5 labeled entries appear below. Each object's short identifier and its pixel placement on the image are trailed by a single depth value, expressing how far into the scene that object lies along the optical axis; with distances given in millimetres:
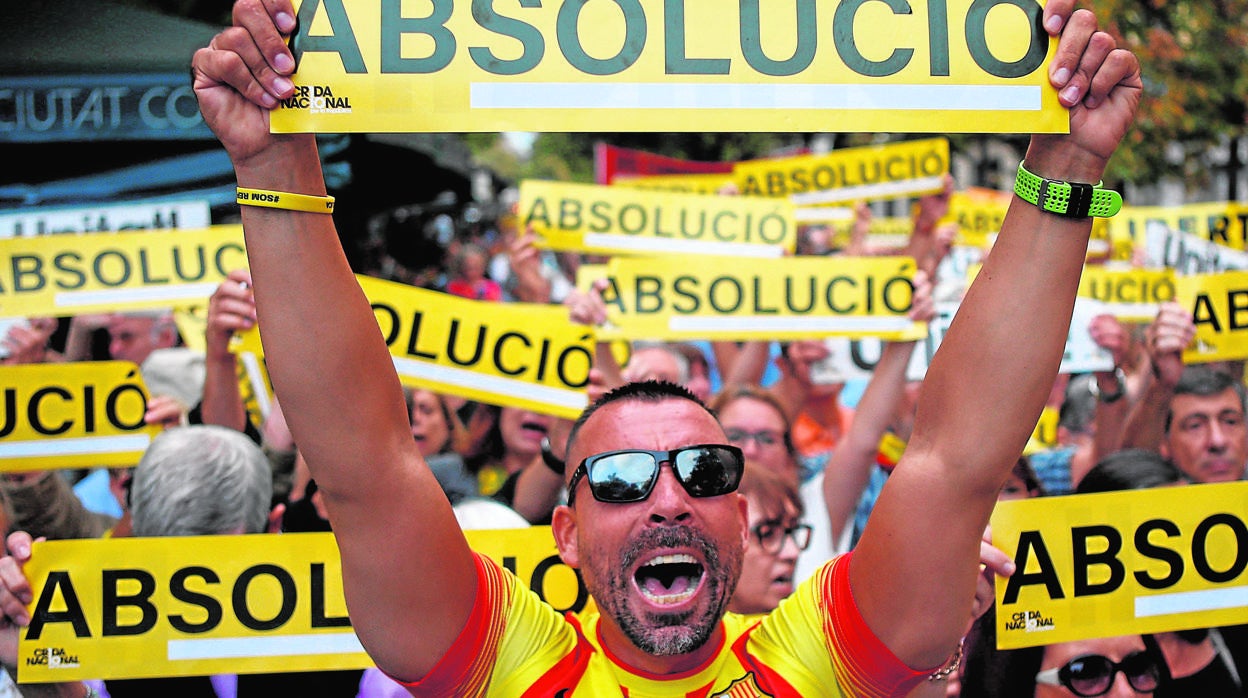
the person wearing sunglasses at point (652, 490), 1688
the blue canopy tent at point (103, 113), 4160
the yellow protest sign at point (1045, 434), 4771
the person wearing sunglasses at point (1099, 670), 2873
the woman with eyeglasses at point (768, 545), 3217
